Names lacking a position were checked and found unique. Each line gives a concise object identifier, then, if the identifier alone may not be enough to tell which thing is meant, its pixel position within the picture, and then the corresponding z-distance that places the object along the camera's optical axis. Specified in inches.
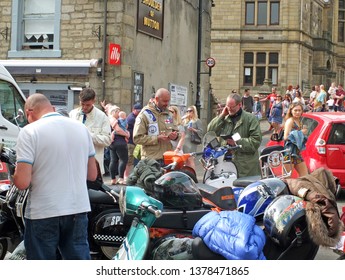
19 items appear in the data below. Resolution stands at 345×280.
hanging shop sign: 733.9
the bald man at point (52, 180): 178.2
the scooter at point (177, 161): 296.0
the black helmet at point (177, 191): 218.1
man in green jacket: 325.4
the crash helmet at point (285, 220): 189.0
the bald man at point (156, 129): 327.0
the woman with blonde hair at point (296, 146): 375.6
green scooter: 173.8
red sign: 666.2
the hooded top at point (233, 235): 177.3
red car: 451.2
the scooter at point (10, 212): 207.0
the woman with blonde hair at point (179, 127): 409.7
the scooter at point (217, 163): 326.3
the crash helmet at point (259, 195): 209.0
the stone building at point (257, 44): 1752.0
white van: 405.8
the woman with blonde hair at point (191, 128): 509.0
